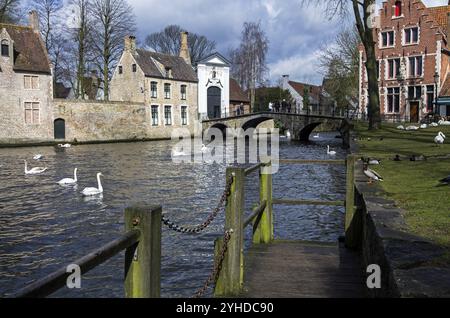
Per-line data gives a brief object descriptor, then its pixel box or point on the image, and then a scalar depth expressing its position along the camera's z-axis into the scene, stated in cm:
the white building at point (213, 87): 5569
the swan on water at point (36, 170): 1922
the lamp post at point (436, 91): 3561
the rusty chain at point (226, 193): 451
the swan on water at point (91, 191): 1433
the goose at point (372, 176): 843
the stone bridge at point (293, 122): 3966
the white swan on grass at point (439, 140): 1622
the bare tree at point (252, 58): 5878
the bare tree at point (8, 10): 4220
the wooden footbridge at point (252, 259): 255
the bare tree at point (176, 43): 7025
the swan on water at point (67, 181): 1629
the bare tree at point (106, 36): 4703
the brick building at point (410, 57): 3878
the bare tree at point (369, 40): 2319
